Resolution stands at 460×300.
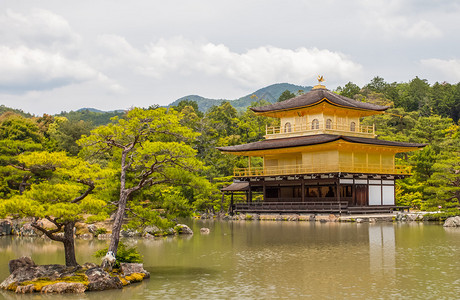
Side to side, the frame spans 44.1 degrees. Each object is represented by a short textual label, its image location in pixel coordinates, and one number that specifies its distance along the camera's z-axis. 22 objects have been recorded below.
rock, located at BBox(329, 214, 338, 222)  39.39
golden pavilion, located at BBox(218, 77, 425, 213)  43.94
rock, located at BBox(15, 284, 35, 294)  14.29
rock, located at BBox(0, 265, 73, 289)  14.88
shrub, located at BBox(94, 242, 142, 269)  16.28
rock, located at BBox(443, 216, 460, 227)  33.09
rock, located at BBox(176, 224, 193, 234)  30.98
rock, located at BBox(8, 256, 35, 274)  15.62
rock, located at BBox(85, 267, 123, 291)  14.41
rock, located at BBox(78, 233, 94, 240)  29.67
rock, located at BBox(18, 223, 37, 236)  33.17
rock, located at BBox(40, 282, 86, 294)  14.22
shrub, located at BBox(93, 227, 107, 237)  30.36
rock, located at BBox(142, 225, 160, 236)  29.55
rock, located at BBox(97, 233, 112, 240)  29.67
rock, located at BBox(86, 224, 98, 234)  30.48
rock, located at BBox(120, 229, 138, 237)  29.55
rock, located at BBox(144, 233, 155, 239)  28.98
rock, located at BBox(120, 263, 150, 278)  15.81
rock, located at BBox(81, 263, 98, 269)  15.66
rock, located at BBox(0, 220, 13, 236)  34.19
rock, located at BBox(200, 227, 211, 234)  32.41
